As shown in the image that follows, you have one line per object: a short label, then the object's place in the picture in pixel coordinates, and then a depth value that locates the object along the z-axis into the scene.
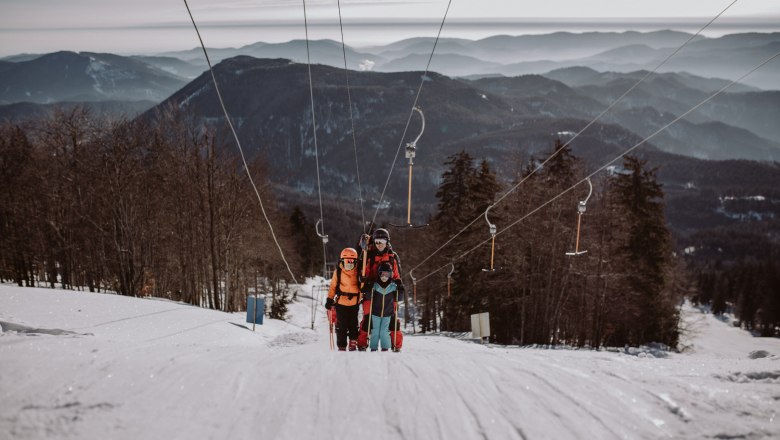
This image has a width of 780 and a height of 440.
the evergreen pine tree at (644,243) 30.23
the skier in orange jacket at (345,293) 9.41
